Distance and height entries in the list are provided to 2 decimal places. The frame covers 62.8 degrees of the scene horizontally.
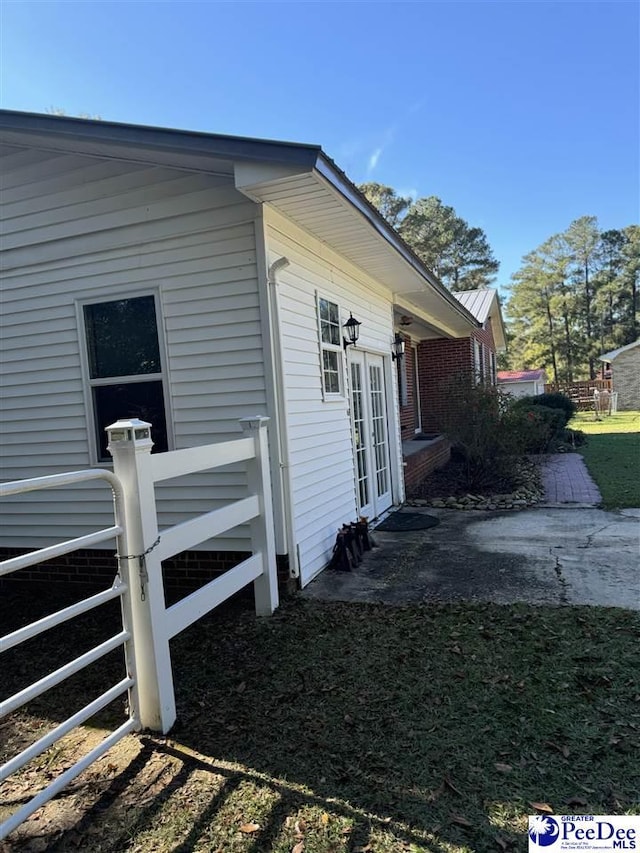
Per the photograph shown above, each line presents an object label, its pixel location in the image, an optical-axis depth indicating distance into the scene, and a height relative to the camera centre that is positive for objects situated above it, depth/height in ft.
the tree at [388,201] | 114.42 +43.70
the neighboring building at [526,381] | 100.58 +1.19
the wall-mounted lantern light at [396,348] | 27.34 +2.65
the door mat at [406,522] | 21.53 -5.38
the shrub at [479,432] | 28.32 -2.27
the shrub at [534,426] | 28.89 -2.62
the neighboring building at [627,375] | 101.14 +1.17
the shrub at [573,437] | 47.26 -4.87
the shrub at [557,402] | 55.11 -1.70
